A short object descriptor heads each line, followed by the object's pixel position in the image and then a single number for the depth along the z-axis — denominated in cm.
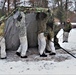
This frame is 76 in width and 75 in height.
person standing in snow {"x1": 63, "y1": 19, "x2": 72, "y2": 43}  1321
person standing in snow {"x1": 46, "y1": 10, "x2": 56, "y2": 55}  791
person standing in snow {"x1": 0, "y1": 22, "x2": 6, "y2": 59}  711
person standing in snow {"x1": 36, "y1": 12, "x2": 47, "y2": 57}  747
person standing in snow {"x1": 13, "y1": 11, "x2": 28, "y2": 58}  717
